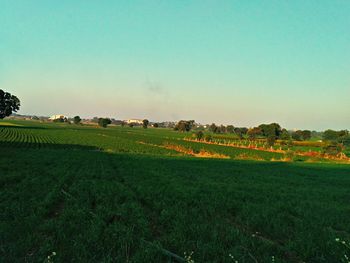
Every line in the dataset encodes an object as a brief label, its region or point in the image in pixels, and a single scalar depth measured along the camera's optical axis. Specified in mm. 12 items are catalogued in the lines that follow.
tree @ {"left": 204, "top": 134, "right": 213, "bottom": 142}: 97562
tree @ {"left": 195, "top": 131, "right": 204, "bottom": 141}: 107644
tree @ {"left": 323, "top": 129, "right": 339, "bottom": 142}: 97612
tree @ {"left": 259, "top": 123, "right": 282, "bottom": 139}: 136500
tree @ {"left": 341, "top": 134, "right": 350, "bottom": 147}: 83294
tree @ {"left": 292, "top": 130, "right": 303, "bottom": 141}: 148725
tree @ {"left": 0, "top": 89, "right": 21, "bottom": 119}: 117750
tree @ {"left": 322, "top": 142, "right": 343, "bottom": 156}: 63281
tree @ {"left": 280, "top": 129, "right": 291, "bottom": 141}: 121200
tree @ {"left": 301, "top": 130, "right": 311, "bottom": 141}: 155000
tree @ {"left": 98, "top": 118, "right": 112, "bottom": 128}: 195625
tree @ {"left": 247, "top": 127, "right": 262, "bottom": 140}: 142875
